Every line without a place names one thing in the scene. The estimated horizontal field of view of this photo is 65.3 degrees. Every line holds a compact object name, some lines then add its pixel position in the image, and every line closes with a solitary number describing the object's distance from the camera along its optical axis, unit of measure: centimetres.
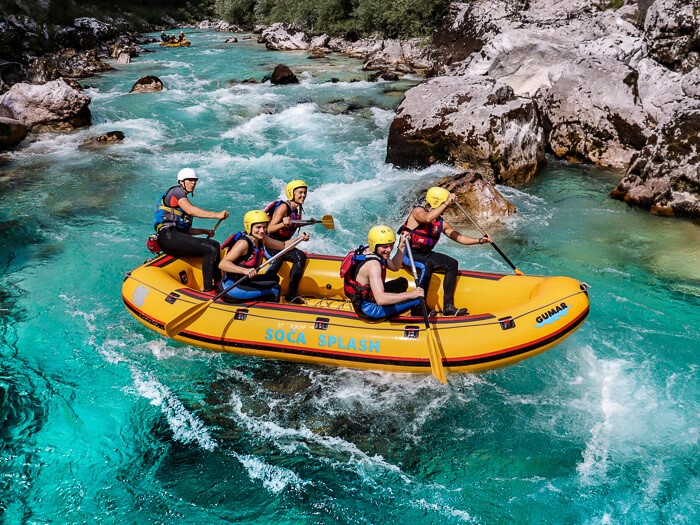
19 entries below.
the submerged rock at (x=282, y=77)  1994
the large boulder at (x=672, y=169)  933
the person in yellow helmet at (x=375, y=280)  543
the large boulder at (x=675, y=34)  1202
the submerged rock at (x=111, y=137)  1414
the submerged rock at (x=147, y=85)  1922
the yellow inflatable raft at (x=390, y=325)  548
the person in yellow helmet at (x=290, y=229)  668
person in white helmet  664
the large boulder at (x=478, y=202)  953
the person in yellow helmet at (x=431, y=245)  622
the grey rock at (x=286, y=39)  2900
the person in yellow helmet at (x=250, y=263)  589
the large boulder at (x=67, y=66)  1847
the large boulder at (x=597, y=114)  1177
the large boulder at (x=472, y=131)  1084
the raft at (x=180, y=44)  3106
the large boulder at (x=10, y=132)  1340
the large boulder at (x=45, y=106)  1475
